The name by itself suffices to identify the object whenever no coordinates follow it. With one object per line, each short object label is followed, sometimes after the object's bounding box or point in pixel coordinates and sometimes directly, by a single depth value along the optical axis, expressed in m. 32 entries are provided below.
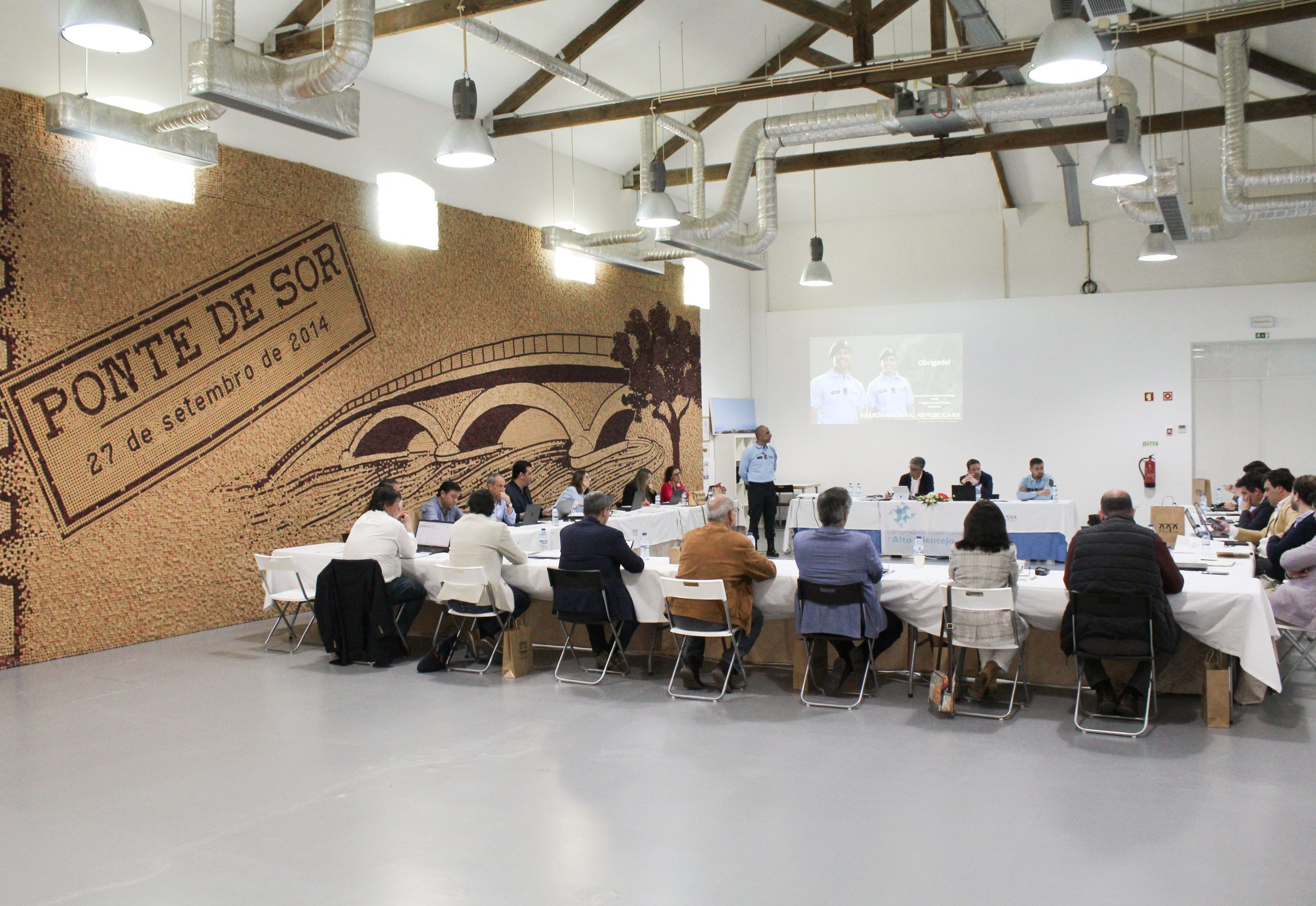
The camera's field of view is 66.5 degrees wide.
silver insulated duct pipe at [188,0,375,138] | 5.20
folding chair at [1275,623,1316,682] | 5.14
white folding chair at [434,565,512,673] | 5.55
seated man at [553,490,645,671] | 5.38
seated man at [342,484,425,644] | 5.84
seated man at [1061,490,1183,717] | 4.32
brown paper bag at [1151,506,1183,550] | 7.23
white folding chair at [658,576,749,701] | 4.93
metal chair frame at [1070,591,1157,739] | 4.30
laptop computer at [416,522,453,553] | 6.71
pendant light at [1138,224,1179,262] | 10.91
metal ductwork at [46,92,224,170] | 5.76
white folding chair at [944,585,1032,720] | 4.56
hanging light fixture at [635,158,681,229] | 7.20
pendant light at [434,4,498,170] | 5.69
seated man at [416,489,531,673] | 5.64
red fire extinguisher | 12.73
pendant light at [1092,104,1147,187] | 6.90
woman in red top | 10.91
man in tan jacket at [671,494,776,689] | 5.07
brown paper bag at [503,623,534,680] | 5.61
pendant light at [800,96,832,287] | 10.73
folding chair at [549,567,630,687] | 5.32
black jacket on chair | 5.76
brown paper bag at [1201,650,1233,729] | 4.42
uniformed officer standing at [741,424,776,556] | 10.75
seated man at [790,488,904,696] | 4.83
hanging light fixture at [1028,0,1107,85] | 4.70
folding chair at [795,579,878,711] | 4.79
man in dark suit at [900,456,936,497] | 10.24
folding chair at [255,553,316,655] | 6.14
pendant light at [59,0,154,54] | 4.29
